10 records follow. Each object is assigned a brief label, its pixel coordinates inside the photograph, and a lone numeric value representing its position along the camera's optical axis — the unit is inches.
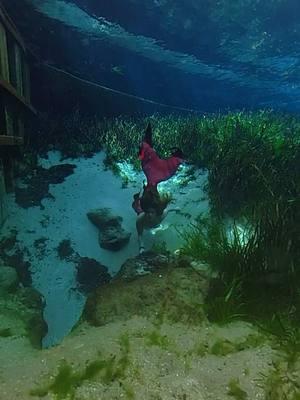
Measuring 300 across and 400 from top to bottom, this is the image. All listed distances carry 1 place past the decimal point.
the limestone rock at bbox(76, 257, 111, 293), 237.3
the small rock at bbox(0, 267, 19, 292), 196.2
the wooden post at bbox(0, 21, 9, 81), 261.3
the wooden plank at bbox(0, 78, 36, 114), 241.2
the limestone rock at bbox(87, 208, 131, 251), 265.6
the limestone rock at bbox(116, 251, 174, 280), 197.0
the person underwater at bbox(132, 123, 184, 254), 232.9
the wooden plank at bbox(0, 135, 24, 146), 243.6
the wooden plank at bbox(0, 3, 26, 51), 270.4
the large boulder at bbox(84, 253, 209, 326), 144.6
